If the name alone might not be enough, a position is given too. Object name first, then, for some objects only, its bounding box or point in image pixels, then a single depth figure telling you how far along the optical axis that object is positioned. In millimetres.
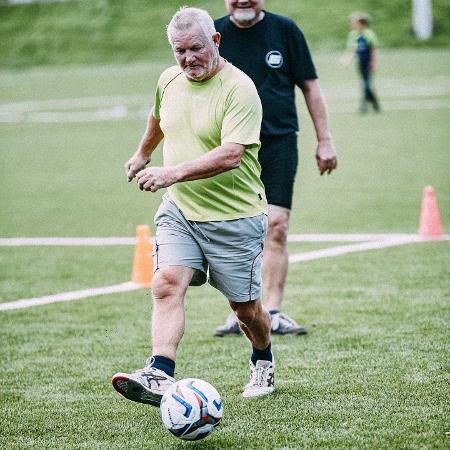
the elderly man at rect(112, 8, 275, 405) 9842
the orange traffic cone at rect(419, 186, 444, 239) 19712
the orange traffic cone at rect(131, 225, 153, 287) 17031
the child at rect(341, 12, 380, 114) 46124
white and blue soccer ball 9186
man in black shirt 13772
